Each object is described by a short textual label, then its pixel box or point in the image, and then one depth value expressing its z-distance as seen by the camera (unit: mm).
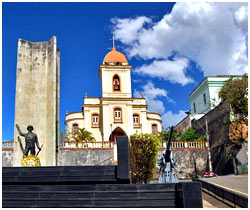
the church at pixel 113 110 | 29766
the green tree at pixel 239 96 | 20672
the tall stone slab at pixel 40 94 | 11555
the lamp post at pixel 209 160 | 22256
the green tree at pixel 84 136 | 27297
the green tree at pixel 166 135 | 30162
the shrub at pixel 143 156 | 13570
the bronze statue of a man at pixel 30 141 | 9781
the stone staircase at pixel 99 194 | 5910
